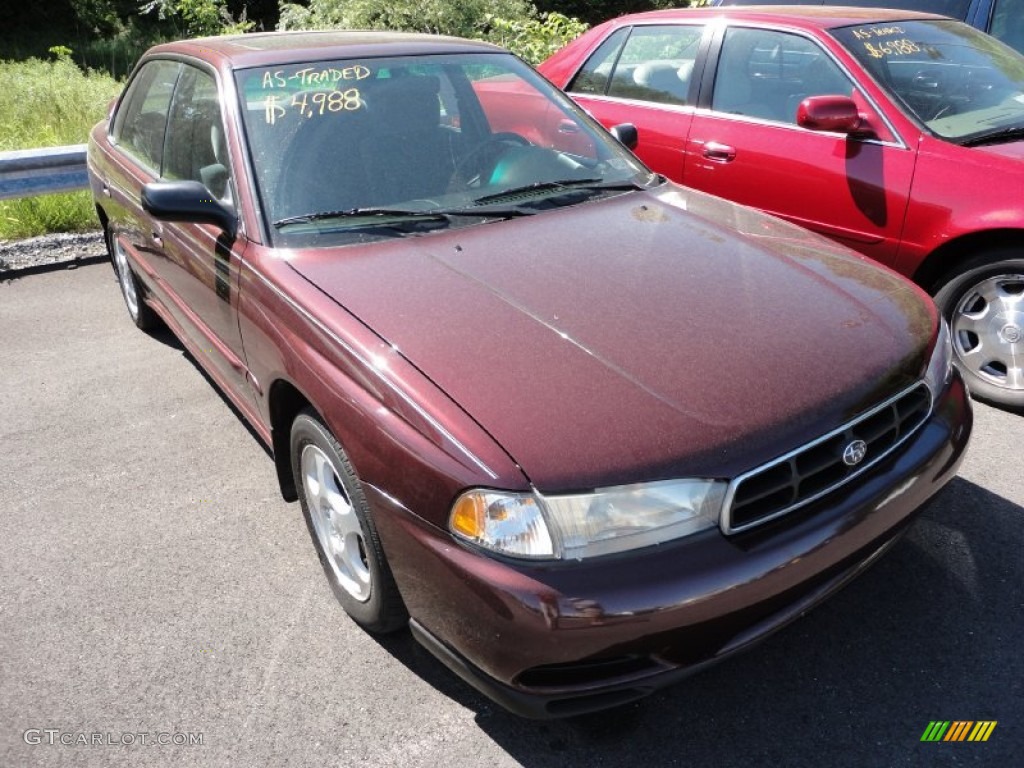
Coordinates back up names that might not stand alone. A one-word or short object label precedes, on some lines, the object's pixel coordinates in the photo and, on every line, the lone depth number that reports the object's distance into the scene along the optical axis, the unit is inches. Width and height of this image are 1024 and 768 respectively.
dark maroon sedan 72.9
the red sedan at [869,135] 144.1
